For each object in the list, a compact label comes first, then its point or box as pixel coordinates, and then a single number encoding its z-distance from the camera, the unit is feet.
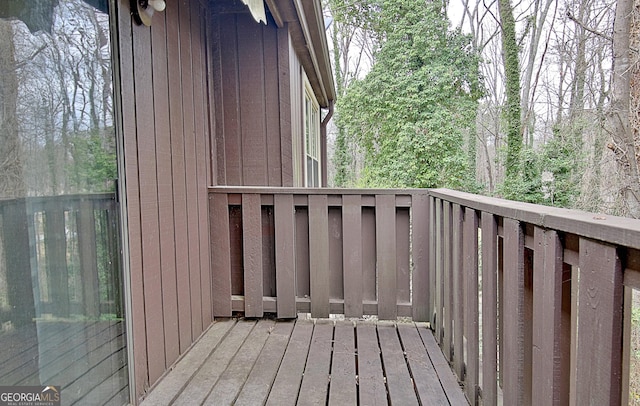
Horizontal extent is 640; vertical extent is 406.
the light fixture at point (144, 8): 5.31
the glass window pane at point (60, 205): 3.44
